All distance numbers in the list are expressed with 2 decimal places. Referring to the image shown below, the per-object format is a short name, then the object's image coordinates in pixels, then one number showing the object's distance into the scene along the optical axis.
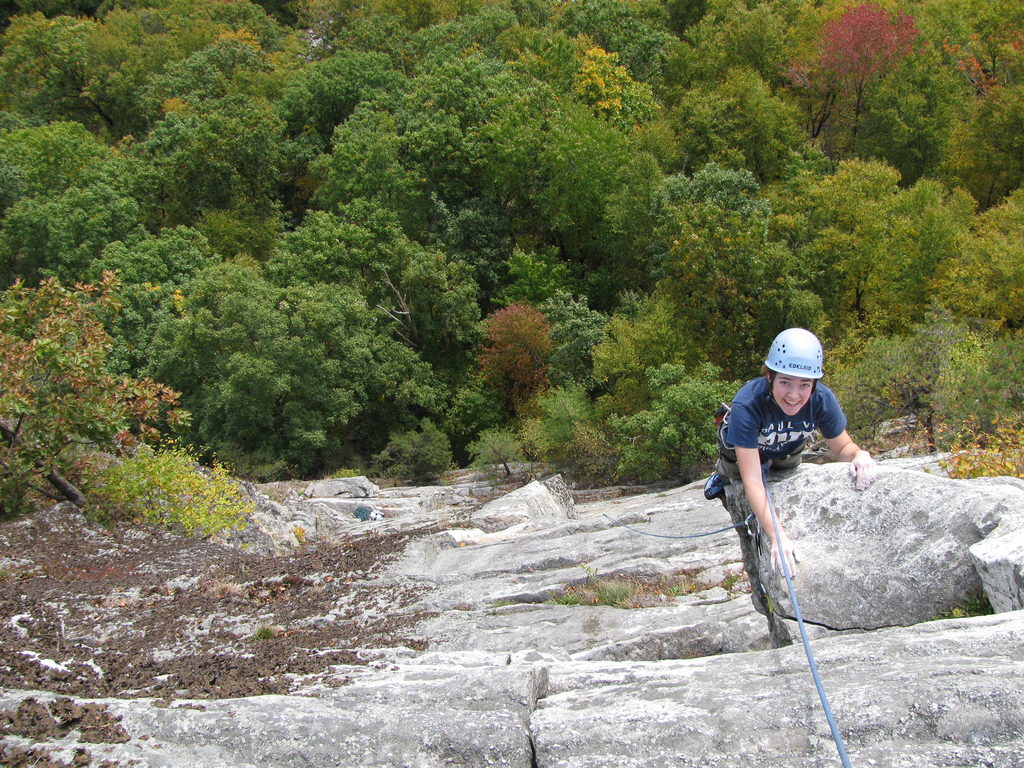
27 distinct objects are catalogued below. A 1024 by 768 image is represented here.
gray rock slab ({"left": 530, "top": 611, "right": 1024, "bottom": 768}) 4.45
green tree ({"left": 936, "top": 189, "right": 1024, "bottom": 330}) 29.66
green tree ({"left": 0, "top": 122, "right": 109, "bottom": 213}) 46.41
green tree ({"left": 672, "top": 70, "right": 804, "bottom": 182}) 42.44
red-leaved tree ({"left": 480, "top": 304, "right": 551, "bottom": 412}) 39.41
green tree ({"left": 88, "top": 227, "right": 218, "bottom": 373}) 38.03
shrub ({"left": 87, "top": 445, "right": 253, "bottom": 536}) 15.31
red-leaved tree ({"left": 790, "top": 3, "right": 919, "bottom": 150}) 44.00
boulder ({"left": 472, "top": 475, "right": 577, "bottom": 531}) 18.95
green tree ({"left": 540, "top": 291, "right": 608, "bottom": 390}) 37.88
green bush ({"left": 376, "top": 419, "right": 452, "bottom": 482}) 37.59
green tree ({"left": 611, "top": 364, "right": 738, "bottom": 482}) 29.14
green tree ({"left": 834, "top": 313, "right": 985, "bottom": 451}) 23.52
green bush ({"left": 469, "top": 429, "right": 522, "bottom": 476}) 35.50
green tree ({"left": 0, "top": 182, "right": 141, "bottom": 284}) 41.78
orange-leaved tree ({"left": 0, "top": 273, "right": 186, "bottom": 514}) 14.42
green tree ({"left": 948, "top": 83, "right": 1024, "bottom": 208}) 38.62
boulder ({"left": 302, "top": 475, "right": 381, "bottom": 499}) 30.23
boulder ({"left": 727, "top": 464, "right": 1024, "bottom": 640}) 6.07
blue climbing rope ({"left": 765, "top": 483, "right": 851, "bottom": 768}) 4.20
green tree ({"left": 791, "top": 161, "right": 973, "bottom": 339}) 33.62
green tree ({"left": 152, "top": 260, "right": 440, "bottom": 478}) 34.94
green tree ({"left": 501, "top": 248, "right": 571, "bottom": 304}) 42.00
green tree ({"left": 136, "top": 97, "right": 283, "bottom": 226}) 48.09
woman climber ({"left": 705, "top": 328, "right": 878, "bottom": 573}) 5.68
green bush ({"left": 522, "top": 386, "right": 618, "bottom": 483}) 32.50
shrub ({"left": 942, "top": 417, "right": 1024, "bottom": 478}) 11.18
